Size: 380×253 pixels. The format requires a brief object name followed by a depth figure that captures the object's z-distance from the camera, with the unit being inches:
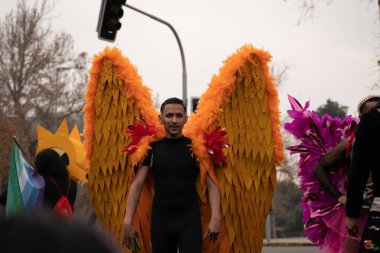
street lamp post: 1153.5
